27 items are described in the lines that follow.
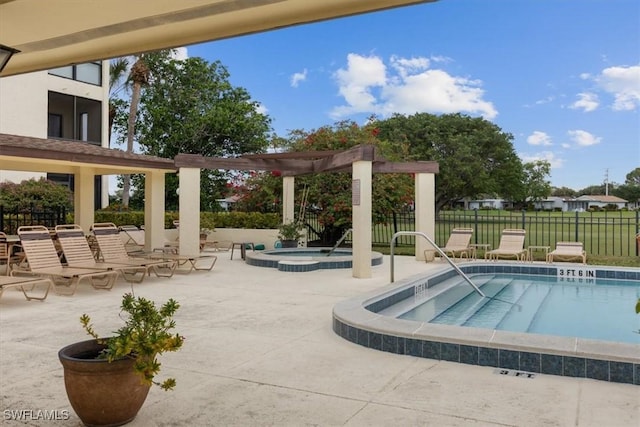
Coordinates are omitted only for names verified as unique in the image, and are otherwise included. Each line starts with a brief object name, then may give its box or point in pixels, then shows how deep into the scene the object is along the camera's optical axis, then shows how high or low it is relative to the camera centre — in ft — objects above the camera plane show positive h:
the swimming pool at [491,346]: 15.87 -4.27
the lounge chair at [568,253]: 46.60 -3.22
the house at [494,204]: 276.12 +6.53
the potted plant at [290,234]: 57.26 -2.06
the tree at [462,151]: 122.01 +15.53
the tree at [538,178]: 212.84 +15.50
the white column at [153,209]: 53.62 +0.55
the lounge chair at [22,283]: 27.25 -3.59
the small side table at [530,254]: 49.26 -3.51
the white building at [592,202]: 284.20 +8.11
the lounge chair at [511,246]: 48.93 -2.88
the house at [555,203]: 302.17 +8.08
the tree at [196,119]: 99.50 +18.20
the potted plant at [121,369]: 11.62 -3.45
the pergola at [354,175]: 37.76 +3.37
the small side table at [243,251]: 52.29 -3.60
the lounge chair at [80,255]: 34.86 -2.81
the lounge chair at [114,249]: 38.75 -2.60
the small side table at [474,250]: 50.43 -3.33
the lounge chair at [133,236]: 55.47 -2.39
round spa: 42.60 -3.88
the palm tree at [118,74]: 92.94 +24.83
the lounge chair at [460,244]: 50.47 -2.74
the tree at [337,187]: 63.93 +3.60
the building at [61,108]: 73.72 +16.32
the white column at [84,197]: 51.60 +1.66
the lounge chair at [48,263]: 31.56 -3.07
